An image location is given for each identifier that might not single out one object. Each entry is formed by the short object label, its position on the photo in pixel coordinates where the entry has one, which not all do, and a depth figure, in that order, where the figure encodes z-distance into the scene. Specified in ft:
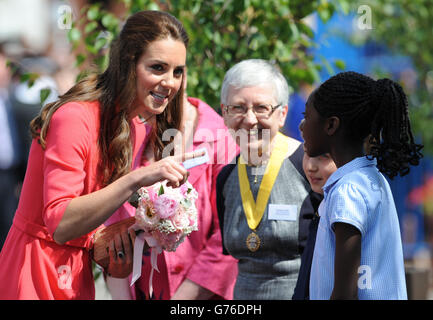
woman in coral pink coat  18.01
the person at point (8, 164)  47.52
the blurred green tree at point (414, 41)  50.72
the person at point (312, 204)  19.80
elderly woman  22.21
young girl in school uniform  16.67
